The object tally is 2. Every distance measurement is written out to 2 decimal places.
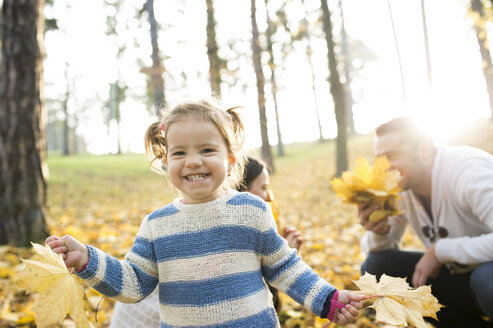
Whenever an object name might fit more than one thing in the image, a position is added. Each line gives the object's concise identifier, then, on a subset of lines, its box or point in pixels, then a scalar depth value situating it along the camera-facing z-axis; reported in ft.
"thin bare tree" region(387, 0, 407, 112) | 46.53
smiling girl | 4.20
